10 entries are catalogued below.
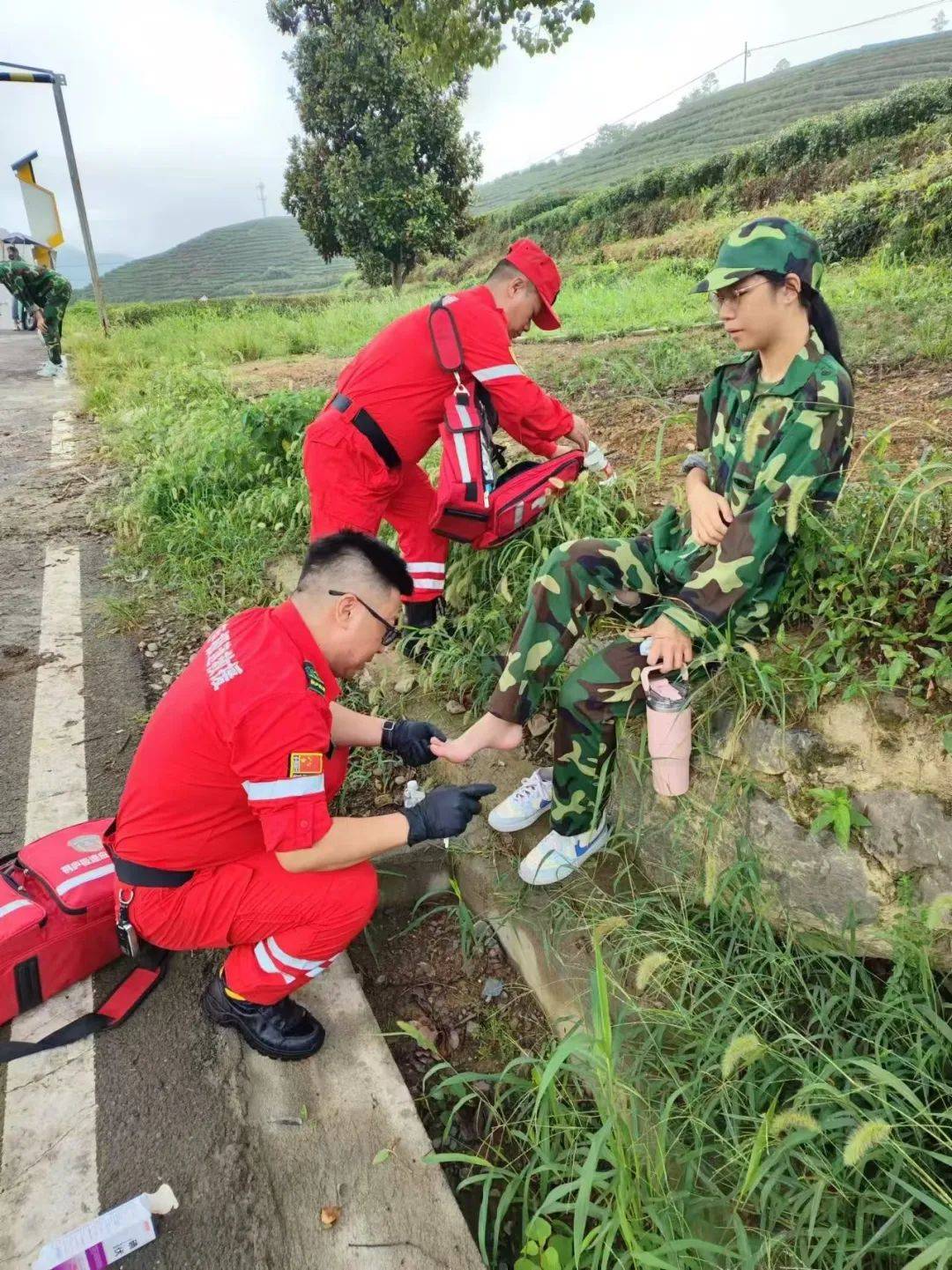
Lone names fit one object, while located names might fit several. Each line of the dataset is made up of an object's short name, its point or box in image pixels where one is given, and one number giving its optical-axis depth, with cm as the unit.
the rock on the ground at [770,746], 199
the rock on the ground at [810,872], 190
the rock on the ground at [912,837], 180
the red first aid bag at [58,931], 201
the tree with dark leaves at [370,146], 1933
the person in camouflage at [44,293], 1156
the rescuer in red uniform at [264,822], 184
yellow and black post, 1366
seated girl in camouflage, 203
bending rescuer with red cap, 297
